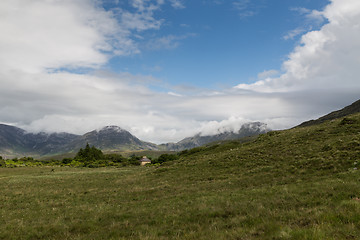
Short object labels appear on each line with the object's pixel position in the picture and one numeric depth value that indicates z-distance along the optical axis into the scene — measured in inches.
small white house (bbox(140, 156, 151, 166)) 4756.9
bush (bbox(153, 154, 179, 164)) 3996.1
